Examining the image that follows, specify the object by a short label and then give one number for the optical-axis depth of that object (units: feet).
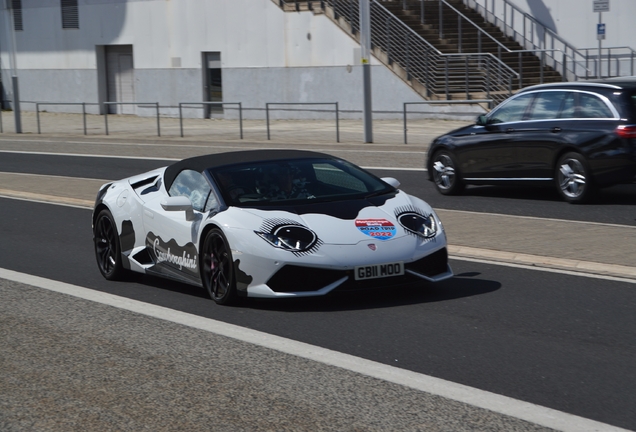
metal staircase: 104.27
